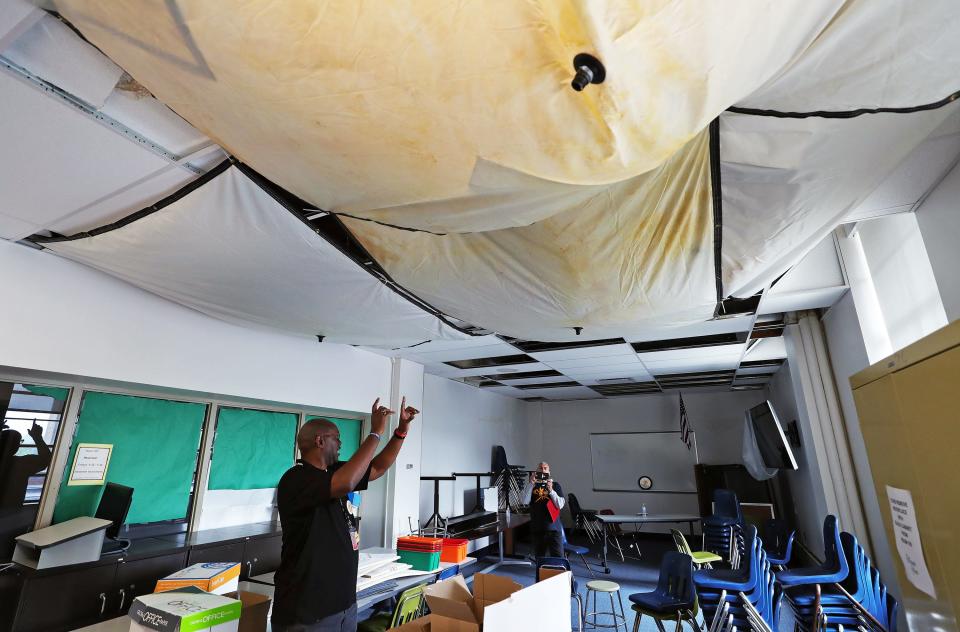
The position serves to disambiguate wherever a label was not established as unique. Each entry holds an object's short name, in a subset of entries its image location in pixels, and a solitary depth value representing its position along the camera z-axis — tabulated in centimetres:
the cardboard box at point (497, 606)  138
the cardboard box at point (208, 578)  243
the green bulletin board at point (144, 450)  288
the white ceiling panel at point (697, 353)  525
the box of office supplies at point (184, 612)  144
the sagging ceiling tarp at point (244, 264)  187
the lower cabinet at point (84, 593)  226
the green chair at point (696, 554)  468
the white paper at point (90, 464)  282
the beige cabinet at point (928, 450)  90
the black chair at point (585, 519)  786
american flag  817
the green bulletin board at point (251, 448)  373
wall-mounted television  466
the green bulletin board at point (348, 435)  485
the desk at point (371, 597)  276
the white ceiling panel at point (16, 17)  113
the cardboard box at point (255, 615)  236
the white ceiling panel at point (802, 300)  334
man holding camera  491
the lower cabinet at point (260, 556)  327
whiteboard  896
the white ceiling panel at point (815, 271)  331
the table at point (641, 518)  717
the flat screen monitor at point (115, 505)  277
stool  393
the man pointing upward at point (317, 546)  202
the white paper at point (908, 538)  103
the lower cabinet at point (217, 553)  295
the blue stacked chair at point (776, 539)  469
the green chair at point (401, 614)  289
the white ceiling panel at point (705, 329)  411
